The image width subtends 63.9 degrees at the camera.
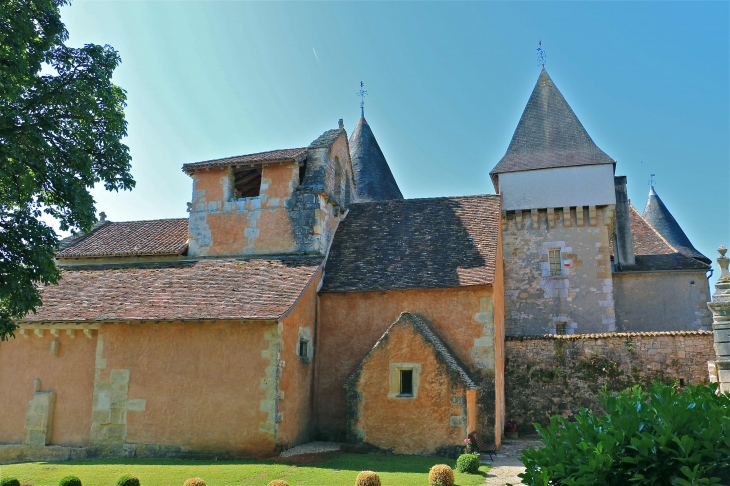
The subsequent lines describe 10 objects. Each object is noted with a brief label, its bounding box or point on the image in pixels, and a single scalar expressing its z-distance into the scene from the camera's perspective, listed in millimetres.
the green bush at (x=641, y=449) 4883
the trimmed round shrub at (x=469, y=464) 11336
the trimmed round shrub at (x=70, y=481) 9992
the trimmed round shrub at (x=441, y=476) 10055
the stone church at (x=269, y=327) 13352
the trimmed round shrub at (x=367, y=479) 9766
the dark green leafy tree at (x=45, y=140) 10117
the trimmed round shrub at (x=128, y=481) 9945
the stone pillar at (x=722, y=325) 11117
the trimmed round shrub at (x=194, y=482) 9656
